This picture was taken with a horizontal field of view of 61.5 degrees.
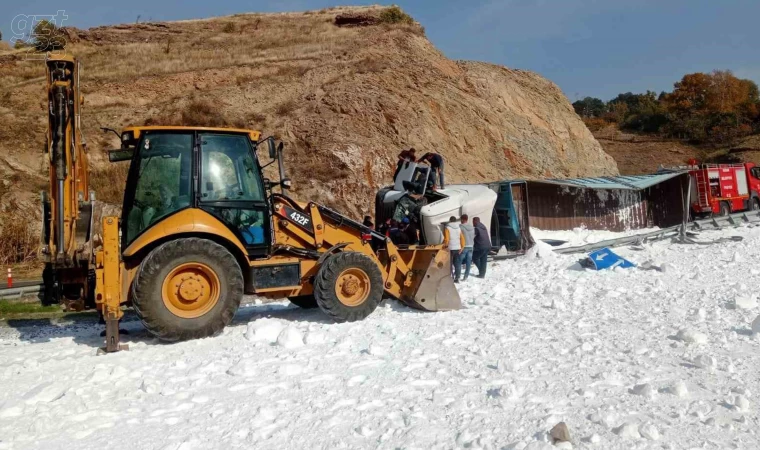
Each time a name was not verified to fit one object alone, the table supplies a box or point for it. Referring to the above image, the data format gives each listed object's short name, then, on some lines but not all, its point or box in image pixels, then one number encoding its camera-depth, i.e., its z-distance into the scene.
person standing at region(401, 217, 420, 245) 13.13
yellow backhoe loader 6.88
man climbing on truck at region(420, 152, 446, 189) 14.08
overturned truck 13.21
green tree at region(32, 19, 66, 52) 26.91
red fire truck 23.05
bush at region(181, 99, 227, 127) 23.33
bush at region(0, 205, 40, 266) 17.75
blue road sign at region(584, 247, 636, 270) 11.99
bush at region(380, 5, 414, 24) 33.12
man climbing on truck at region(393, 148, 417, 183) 14.38
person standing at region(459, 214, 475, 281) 12.04
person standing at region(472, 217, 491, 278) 12.34
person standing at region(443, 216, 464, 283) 11.77
